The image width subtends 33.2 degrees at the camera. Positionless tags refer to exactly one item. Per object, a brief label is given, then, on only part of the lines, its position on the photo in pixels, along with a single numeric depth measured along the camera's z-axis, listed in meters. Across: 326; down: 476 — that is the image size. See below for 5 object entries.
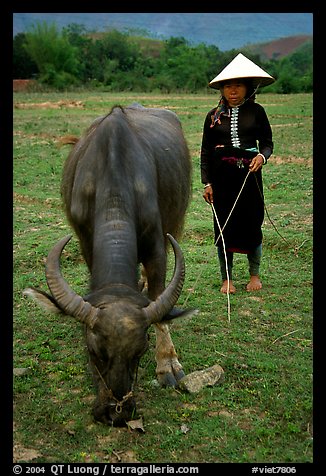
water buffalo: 3.45
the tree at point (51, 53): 44.81
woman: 5.43
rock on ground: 4.32
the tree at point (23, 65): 45.60
